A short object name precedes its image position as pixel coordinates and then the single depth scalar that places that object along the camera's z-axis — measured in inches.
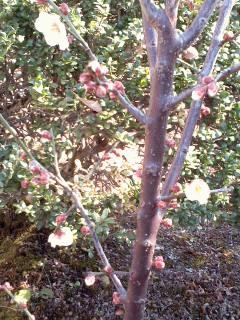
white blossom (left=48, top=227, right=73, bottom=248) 38.6
